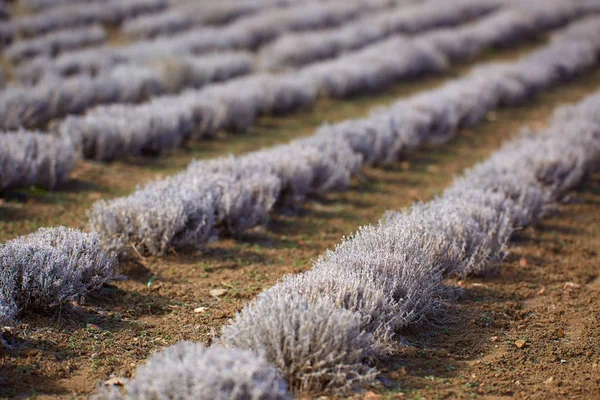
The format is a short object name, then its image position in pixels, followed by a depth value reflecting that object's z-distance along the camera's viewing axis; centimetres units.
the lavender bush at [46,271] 701
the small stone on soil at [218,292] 831
